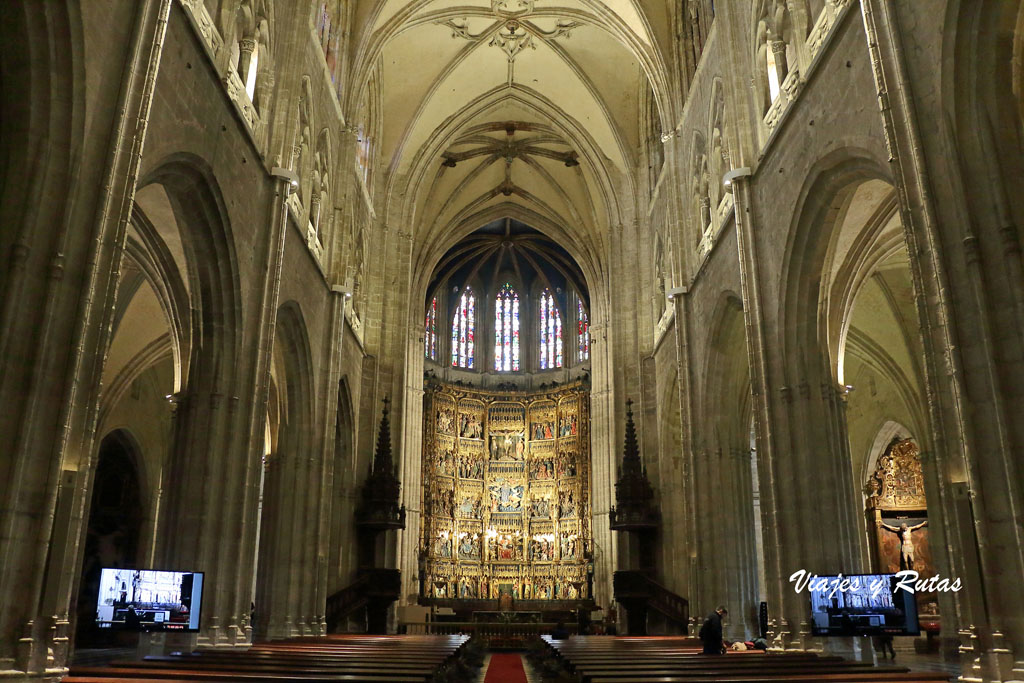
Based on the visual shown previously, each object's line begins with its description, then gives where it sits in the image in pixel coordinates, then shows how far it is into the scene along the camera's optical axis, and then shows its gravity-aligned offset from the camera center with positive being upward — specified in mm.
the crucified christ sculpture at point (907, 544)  25859 +1653
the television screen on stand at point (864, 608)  10164 -83
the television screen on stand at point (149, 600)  10078 -20
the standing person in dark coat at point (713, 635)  11453 -443
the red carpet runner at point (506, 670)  14586 -1325
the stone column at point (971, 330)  7684 +2476
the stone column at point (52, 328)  7688 +2474
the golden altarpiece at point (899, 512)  25938 +2609
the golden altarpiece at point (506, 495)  35969 +4397
